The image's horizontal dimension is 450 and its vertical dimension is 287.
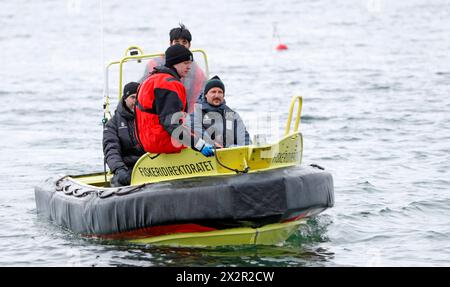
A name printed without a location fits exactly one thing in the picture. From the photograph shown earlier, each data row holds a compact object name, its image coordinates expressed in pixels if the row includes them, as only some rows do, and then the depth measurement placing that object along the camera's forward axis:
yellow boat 15.74
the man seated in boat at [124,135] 18.80
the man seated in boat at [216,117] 17.25
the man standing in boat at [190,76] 19.73
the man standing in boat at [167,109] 16.23
